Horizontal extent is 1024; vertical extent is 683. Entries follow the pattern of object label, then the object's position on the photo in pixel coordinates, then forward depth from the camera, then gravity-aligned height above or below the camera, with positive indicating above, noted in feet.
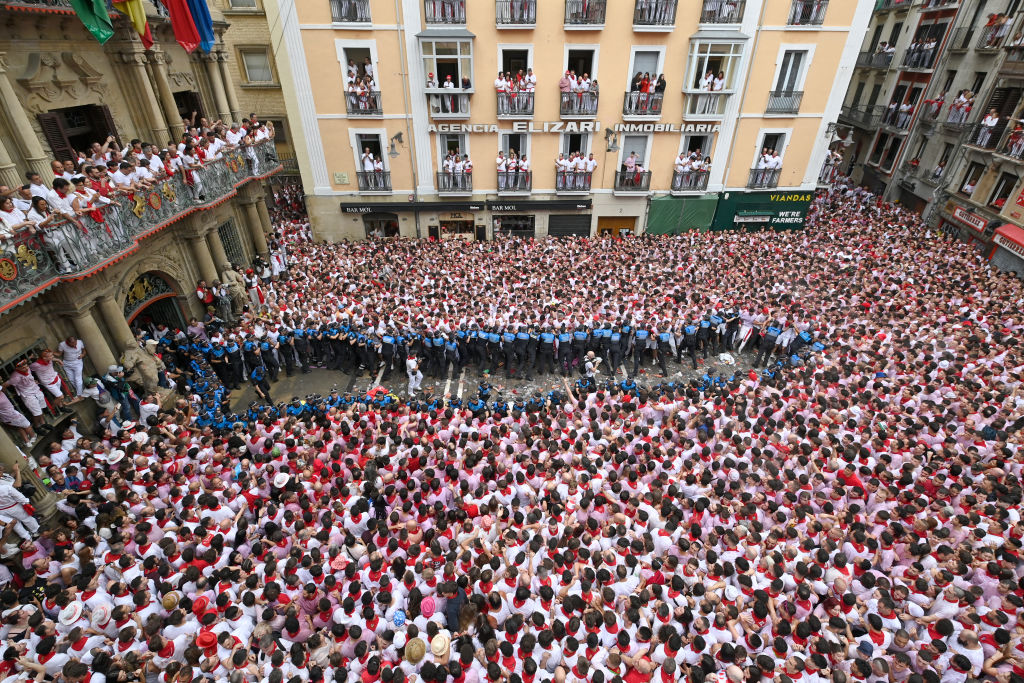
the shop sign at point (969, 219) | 66.59 -19.39
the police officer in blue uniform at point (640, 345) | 47.60 -24.44
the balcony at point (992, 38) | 68.90 +2.82
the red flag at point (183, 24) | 44.93 +2.47
